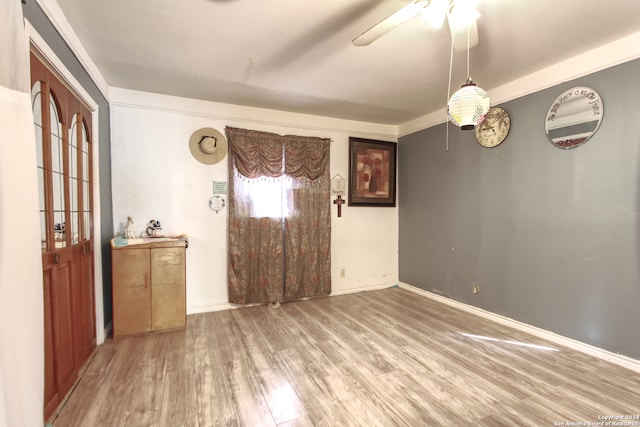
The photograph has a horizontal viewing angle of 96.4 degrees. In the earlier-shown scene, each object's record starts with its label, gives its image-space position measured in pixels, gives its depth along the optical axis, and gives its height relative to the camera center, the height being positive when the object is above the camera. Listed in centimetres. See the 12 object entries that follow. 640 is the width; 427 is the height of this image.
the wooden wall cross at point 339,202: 403 +5
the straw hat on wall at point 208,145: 328 +70
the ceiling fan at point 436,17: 140 +98
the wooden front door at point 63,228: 160 -14
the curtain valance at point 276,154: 341 +65
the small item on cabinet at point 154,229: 300 -24
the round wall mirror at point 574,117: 229 +73
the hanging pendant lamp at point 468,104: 160 +57
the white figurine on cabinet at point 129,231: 286 -24
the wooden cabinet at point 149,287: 262 -76
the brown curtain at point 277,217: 341 -14
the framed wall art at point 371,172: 411 +49
